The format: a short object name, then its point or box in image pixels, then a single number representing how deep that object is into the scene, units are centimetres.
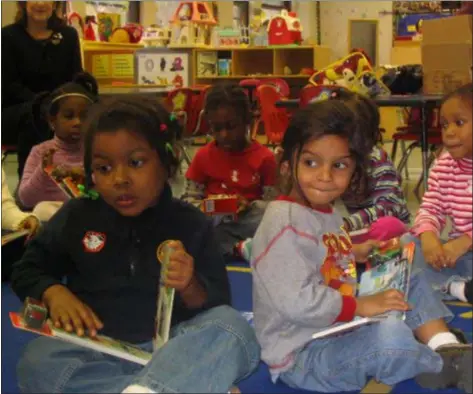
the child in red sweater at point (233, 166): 194
